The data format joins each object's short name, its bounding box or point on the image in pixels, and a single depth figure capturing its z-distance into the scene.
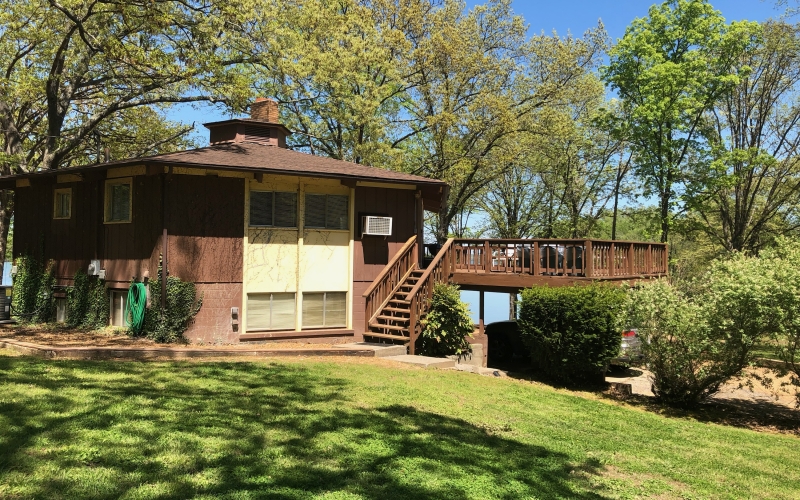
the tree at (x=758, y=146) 21.56
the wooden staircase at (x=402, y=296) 12.20
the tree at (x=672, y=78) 20.16
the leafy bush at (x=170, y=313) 11.12
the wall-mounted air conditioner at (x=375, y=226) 13.04
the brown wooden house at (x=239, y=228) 11.45
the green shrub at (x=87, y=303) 12.25
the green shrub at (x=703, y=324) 8.64
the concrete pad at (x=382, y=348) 11.11
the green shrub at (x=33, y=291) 13.49
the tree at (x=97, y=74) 12.82
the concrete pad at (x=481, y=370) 10.96
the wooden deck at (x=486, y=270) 12.20
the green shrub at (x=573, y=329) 10.34
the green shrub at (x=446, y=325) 11.98
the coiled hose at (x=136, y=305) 11.23
